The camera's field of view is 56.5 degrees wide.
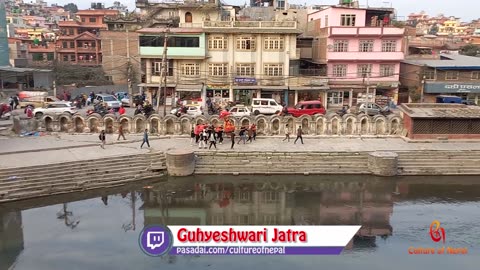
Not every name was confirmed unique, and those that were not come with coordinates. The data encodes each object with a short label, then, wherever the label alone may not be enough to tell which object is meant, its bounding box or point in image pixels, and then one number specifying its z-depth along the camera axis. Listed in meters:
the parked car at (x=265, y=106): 36.00
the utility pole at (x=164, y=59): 31.47
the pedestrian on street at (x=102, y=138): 25.26
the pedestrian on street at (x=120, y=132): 27.08
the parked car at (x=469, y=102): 41.34
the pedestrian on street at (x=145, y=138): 25.33
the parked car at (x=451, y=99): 40.69
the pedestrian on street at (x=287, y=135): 28.05
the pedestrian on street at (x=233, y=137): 25.37
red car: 34.56
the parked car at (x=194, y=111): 34.64
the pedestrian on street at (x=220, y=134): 26.56
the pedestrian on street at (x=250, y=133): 27.42
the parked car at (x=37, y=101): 38.74
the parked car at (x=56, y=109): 33.69
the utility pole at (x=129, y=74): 41.51
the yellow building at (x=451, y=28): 137.18
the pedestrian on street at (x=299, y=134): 27.11
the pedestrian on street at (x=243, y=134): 27.00
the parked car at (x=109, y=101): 38.70
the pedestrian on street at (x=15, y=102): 38.80
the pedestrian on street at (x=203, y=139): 25.41
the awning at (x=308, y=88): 40.88
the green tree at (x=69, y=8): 192.71
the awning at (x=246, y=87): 40.75
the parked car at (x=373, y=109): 36.98
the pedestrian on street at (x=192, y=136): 27.06
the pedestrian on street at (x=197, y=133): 26.29
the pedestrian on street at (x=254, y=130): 27.59
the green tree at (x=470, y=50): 69.50
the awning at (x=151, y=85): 41.12
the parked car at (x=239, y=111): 33.34
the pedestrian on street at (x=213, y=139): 25.30
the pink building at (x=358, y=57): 41.06
